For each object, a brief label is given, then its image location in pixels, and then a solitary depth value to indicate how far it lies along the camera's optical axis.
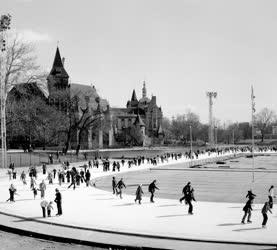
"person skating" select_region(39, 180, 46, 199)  26.19
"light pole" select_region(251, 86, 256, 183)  37.92
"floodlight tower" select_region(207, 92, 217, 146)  93.14
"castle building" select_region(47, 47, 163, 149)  90.44
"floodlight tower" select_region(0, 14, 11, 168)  45.12
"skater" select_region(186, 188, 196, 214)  20.92
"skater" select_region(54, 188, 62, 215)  20.81
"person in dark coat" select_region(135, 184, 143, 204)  23.98
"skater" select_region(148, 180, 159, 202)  24.84
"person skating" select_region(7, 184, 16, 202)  25.47
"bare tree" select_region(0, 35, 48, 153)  52.38
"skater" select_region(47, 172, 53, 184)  34.28
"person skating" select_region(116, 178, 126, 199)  26.40
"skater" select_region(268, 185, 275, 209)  20.55
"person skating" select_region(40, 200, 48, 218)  20.64
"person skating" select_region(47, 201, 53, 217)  20.77
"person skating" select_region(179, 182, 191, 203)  22.27
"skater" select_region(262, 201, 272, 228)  17.66
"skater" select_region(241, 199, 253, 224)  18.67
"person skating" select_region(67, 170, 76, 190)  30.85
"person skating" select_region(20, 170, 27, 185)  34.06
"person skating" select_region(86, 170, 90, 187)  32.55
